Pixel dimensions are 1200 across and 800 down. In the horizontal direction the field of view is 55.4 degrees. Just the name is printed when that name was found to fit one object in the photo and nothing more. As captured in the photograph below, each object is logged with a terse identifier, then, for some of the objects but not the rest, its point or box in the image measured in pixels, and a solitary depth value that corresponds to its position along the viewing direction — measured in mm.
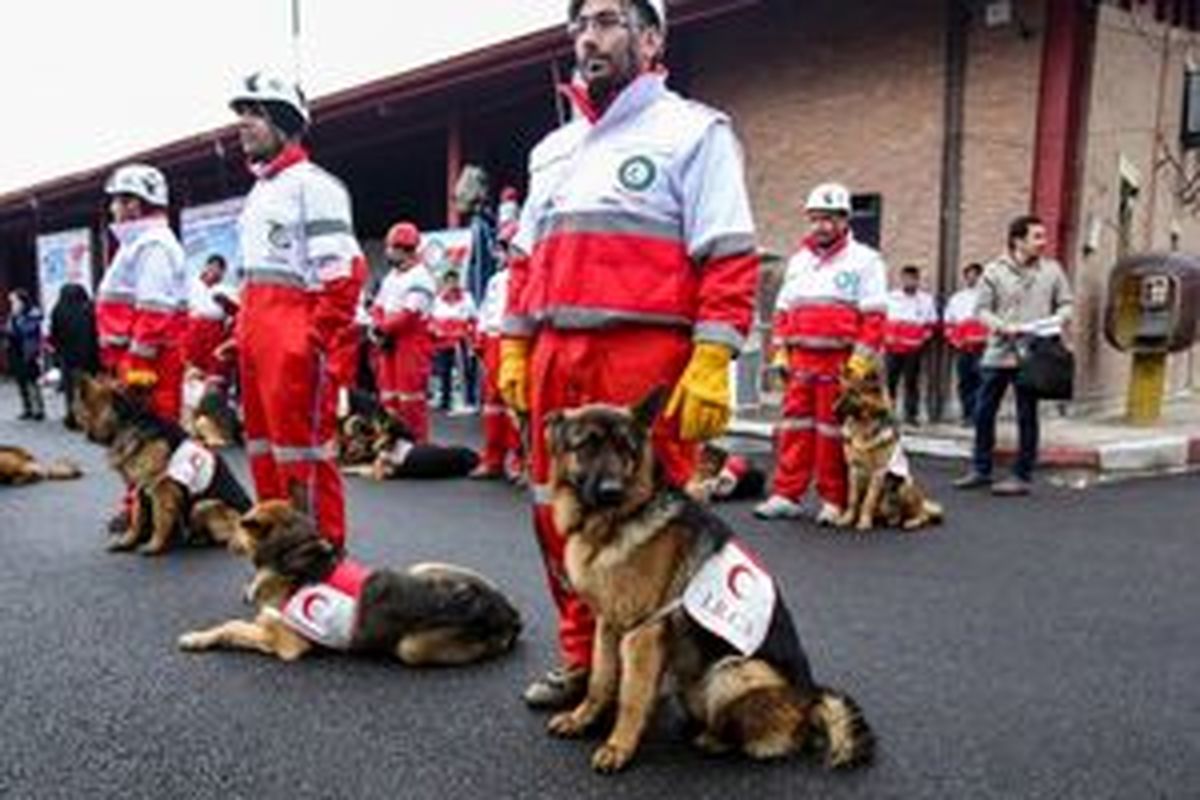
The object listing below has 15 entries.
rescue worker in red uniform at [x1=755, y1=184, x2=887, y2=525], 7395
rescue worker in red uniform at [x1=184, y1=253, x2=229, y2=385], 11289
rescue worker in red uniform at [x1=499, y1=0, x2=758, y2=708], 3602
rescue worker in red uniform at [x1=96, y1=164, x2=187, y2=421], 6891
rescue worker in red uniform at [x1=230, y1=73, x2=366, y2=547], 5000
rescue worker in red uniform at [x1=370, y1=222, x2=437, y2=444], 9883
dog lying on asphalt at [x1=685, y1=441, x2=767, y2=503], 8328
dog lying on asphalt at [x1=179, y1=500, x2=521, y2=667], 4461
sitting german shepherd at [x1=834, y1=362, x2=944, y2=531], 7418
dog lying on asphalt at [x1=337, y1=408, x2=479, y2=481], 9594
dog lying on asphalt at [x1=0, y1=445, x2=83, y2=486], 9143
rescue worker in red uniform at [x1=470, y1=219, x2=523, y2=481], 9507
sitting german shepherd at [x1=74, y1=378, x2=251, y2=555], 6500
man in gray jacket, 8664
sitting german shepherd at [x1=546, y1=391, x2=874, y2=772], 3357
